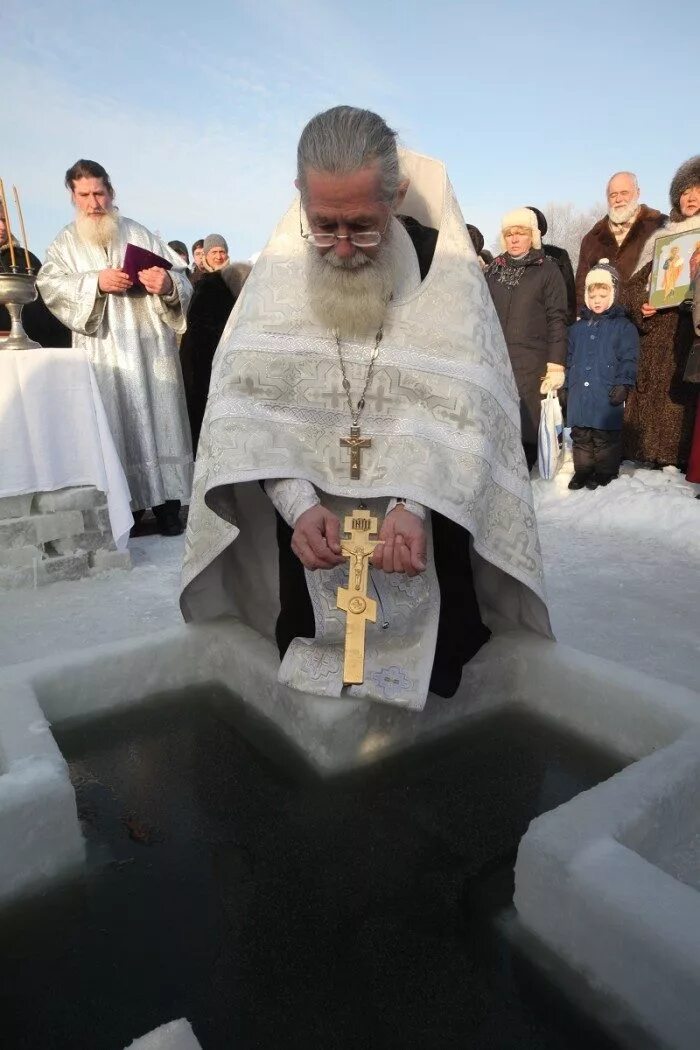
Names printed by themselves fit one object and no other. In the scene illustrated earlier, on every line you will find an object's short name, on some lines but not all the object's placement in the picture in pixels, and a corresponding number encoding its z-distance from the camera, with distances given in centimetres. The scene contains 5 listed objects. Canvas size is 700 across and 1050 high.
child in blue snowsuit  545
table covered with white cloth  357
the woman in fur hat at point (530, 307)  562
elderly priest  193
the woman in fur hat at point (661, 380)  580
